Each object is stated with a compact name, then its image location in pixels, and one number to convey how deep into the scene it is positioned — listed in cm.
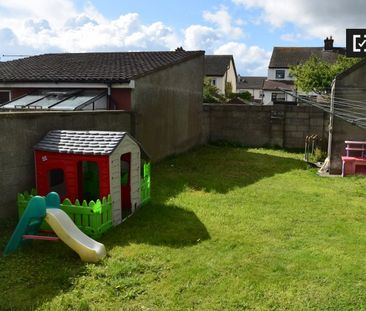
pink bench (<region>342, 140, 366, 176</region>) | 1261
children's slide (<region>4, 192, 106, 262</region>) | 589
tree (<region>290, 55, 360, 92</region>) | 2862
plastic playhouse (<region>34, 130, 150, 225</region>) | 723
